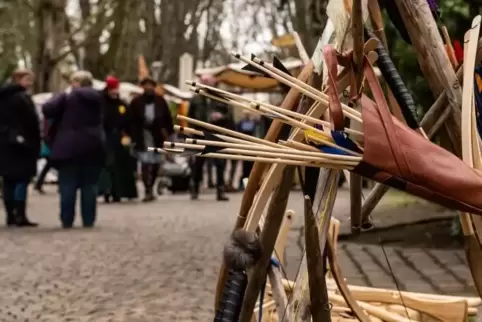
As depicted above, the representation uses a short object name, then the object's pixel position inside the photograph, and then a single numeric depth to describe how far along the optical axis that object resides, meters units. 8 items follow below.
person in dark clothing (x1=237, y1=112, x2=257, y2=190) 20.88
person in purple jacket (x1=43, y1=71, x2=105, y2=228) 11.34
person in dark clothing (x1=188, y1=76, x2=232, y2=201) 15.90
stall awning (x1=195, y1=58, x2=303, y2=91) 23.56
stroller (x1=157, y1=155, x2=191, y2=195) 19.41
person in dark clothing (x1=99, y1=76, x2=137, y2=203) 15.40
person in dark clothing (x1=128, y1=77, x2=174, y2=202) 16.06
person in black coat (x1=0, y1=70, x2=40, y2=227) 11.86
